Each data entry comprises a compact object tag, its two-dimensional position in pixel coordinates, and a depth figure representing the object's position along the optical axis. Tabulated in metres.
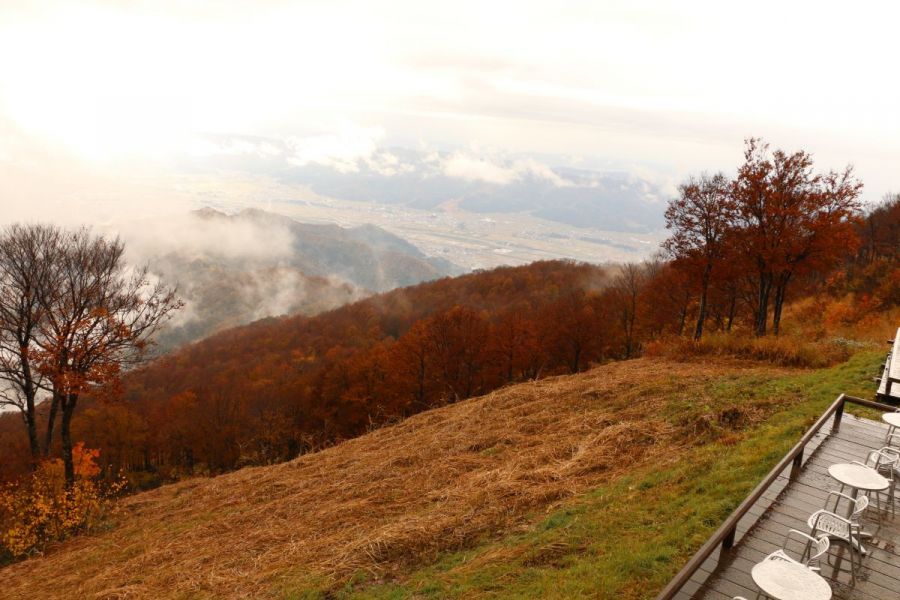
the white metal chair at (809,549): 5.64
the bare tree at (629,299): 45.91
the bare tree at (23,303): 18.41
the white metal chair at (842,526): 6.25
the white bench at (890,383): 12.30
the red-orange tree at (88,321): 18.69
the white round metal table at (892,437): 9.59
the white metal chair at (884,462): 8.32
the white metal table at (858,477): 6.96
